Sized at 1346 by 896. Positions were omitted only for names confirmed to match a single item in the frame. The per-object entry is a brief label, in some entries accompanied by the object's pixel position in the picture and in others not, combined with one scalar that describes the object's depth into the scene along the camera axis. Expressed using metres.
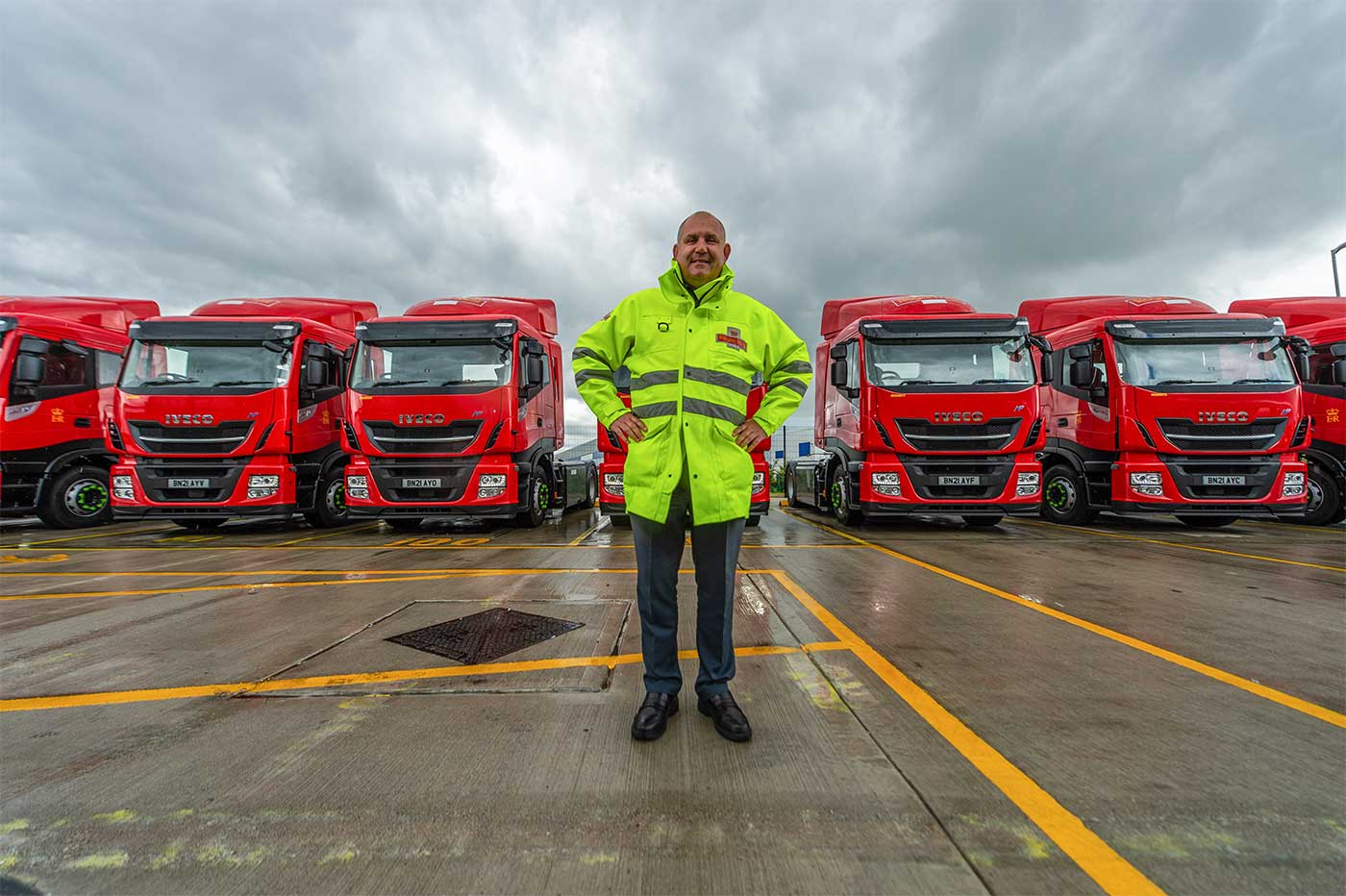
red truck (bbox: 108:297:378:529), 7.61
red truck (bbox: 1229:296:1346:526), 8.96
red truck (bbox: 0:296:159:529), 8.15
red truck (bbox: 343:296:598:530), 7.61
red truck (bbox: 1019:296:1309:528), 7.61
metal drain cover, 2.98
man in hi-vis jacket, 2.15
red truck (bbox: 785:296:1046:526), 7.47
